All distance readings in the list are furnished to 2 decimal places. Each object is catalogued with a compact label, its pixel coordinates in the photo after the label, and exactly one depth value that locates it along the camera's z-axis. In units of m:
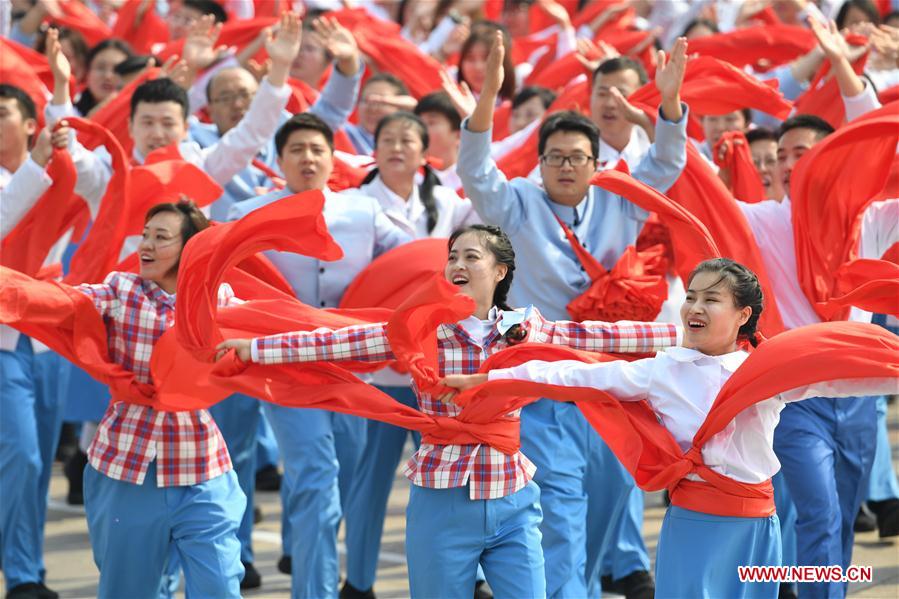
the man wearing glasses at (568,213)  11.23
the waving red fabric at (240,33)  18.36
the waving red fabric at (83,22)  21.22
